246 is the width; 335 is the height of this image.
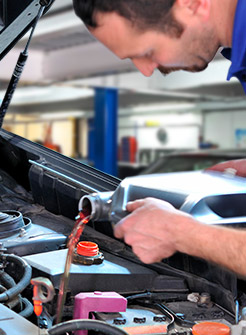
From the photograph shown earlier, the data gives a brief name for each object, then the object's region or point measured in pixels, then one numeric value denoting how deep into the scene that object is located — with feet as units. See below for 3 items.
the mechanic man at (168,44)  3.14
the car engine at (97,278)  3.40
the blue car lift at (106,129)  27.30
